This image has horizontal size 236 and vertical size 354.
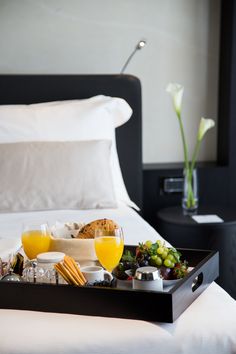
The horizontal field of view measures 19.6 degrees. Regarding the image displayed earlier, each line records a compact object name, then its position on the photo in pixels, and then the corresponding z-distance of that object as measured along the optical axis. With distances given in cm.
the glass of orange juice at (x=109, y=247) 216
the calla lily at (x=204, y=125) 363
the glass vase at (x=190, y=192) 368
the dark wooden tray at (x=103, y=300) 182
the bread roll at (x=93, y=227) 231
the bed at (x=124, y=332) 177
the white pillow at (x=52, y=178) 322
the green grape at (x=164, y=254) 209
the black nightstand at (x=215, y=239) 345
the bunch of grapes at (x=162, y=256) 208
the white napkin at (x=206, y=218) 351
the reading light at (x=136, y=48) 368
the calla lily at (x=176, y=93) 358
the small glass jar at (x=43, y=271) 204
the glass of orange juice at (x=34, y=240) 228
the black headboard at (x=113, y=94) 371
